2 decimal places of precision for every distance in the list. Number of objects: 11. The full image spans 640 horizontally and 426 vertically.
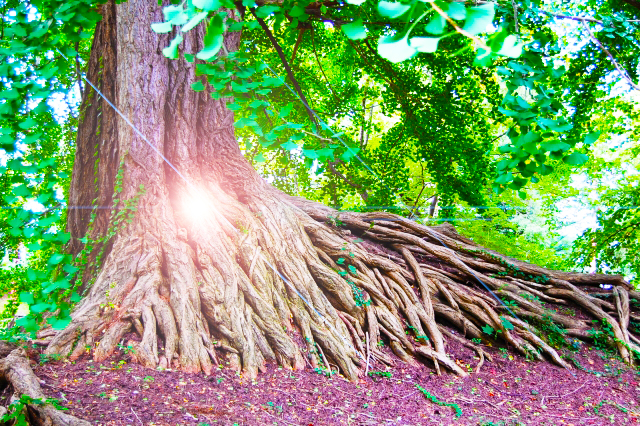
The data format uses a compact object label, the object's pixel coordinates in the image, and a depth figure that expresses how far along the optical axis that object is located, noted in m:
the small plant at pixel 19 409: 2.38
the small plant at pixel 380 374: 4.45
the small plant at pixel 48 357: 3.34
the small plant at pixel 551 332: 5.64
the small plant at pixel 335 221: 6.52
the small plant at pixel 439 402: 3.92
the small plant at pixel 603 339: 5.69
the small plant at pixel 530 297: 6.00
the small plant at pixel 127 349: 3.59
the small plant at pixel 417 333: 5.15
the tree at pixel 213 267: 4.01
